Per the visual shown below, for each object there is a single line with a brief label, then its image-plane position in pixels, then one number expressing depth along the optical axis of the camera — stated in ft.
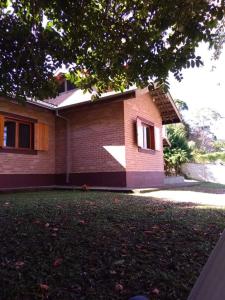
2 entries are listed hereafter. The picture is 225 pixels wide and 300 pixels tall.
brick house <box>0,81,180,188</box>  38.14
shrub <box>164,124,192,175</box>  72.90
